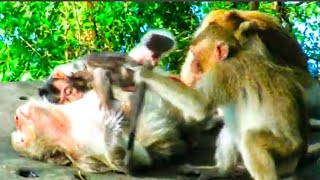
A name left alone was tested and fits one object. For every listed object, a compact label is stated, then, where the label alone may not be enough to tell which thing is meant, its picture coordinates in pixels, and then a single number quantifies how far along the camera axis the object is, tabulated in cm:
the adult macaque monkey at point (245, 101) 460
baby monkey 519
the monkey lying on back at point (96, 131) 486
